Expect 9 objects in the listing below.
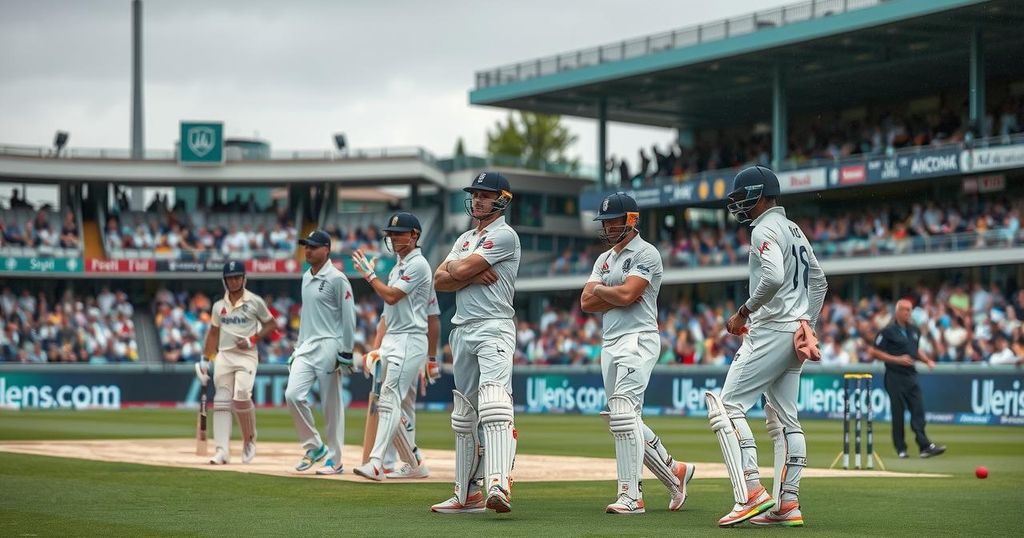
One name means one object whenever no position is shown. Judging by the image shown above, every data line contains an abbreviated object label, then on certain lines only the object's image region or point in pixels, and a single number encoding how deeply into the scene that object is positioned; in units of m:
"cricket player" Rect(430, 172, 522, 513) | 10.45
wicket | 15.92
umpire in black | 18.95
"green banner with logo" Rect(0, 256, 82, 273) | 47.62
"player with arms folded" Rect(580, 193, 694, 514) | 10.45
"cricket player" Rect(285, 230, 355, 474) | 15.00
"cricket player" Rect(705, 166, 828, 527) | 9.80
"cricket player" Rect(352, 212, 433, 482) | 13.12
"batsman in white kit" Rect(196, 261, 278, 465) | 16.52
